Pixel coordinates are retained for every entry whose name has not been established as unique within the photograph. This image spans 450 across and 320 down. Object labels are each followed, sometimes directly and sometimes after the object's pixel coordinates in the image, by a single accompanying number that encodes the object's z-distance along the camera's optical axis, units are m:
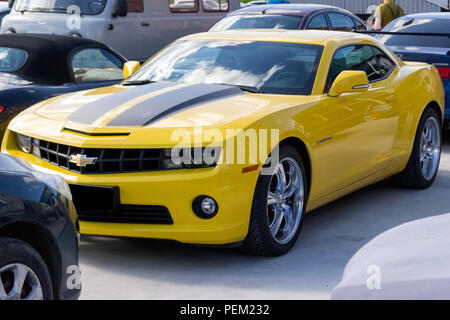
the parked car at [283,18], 13.19
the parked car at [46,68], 7.78
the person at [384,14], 15.62
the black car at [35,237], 3.80
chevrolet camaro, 5.46
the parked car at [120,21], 14.12
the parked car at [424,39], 9.98
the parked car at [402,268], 3.00
